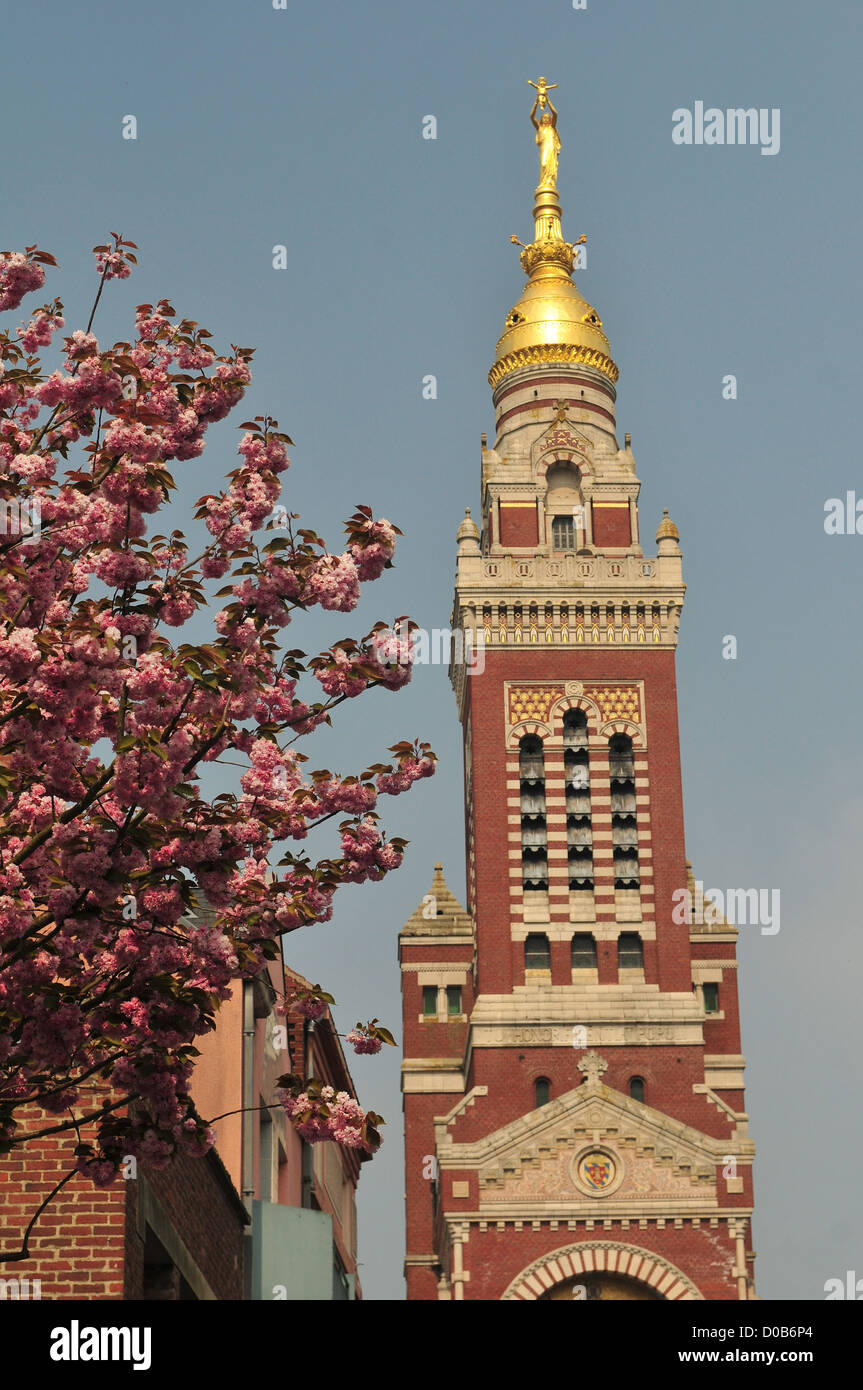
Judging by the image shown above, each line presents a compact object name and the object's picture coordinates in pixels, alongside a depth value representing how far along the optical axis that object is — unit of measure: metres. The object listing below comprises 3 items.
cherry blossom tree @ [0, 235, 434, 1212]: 12.96
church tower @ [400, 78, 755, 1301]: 61.31
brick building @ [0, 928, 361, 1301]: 17.38
